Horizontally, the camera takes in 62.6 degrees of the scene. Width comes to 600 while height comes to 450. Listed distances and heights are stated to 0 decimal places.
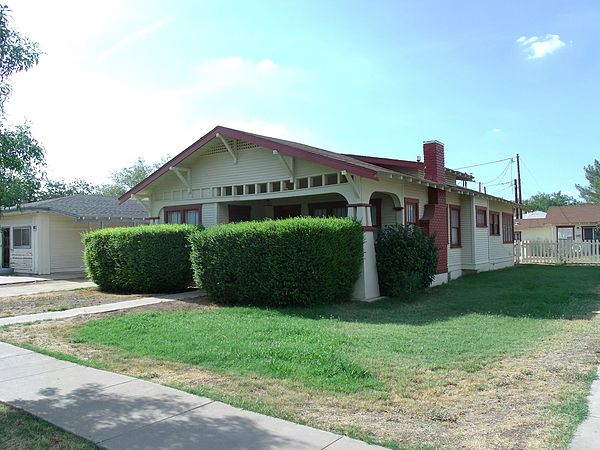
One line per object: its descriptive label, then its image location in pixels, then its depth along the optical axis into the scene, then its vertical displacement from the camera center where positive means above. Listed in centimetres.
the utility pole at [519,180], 4440 +511
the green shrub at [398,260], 1315 -58
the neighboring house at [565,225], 4144 +101
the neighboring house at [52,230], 2394 +78
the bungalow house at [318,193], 1316 +156
